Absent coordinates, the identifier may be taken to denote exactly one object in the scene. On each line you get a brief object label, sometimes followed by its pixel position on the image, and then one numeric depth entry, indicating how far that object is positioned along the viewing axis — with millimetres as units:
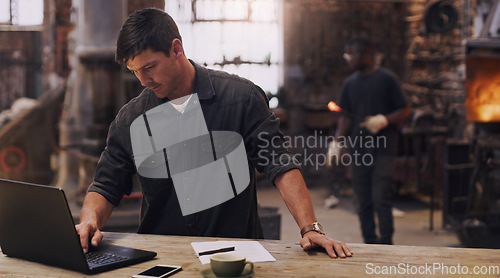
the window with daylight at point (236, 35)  8930
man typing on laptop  2111
